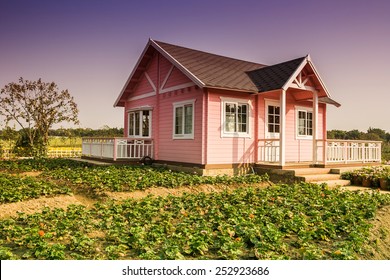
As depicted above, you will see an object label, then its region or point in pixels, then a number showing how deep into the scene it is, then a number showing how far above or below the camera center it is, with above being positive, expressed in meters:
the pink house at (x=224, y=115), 11.73 +1.15
